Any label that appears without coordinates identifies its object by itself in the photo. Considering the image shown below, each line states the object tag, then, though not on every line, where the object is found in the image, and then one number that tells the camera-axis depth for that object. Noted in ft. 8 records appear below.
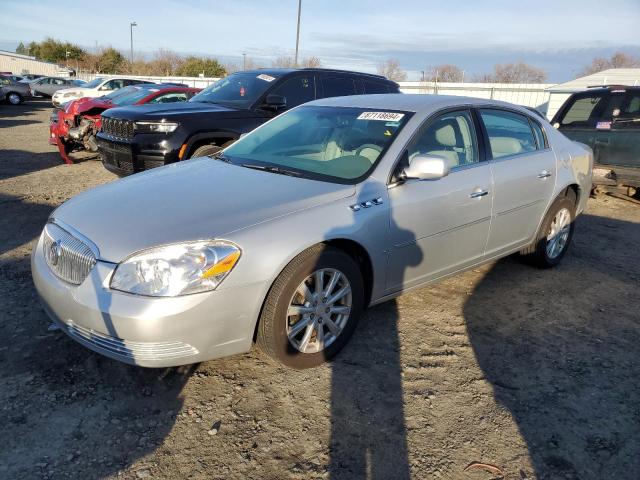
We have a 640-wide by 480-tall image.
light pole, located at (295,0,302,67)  97.18
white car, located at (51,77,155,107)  63.36
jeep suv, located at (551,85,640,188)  24.80
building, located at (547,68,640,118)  61.00
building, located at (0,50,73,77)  189.26
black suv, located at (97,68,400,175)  20.45
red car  31.60
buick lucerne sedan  8.48
